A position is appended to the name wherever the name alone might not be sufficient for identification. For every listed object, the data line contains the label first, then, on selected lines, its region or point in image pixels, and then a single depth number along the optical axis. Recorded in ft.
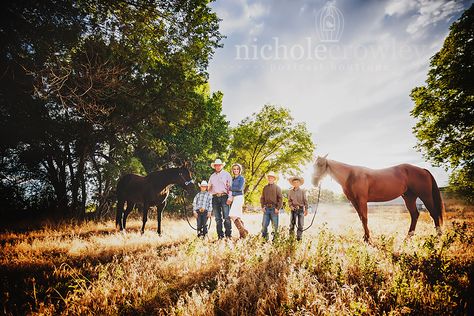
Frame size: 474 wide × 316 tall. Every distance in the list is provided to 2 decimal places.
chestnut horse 23.56
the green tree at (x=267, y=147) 84.43
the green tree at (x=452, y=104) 38.42
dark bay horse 28.37
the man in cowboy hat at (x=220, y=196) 23.07
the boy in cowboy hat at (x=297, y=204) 22.49
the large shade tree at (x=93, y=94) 19.85
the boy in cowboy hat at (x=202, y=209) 24.94
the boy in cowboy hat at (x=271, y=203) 22.71
